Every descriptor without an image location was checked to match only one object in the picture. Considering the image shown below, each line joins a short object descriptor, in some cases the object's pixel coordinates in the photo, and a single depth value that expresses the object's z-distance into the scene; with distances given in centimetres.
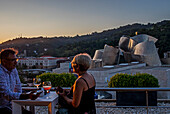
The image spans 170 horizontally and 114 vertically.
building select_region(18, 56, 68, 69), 4350
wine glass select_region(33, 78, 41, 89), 300
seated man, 246
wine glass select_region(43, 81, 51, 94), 267
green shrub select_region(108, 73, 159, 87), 652
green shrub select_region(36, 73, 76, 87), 672
